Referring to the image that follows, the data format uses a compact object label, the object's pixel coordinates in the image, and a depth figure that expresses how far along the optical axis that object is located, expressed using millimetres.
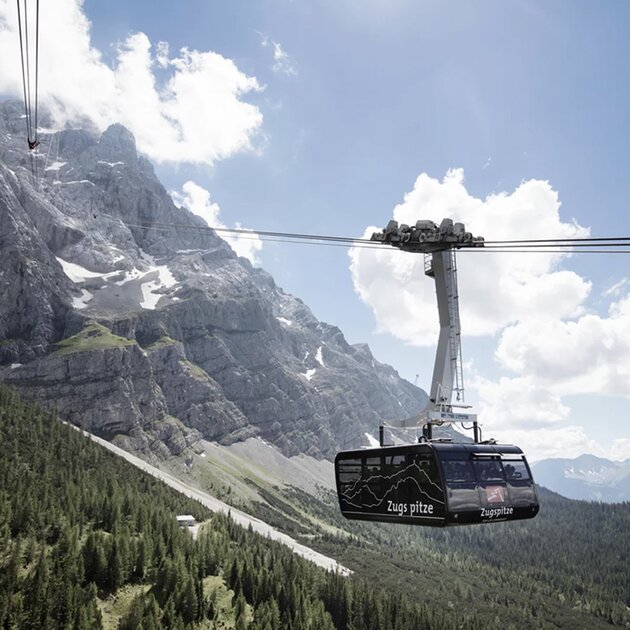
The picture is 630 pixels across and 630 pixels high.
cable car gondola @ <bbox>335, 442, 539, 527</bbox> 25328
